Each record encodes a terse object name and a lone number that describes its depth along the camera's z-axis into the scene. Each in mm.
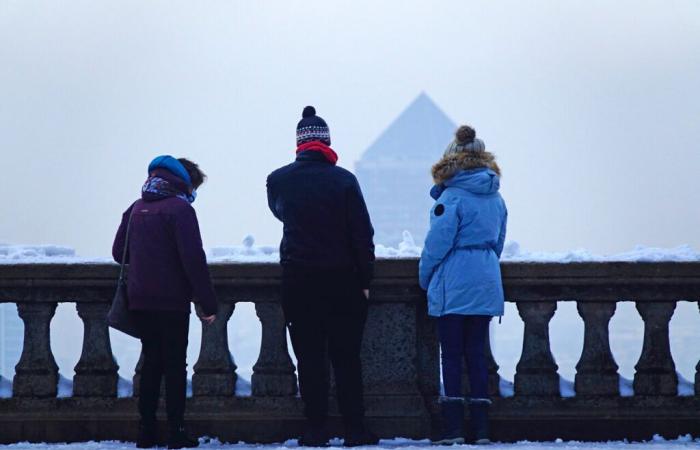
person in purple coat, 14359
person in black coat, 14461
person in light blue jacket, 14633
